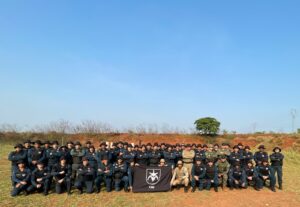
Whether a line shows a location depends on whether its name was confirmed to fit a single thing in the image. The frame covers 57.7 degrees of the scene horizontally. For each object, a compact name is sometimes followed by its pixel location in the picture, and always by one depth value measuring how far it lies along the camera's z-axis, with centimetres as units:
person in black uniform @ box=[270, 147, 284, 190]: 1111
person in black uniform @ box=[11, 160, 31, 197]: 925
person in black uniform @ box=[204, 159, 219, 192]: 1046
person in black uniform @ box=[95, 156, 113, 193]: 1009
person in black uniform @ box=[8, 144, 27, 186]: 1015
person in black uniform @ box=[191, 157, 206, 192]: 1043
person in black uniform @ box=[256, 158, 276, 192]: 1075
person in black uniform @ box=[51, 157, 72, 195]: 959
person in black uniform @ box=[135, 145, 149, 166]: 1160
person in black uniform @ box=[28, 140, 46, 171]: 1044
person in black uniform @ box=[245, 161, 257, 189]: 1086
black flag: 1008
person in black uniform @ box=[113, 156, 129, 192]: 1016
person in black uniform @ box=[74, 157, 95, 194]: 980
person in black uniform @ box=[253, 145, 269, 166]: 1151
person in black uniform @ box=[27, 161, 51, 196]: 941
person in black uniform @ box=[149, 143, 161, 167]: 1165
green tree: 3281
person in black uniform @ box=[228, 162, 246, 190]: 1064
